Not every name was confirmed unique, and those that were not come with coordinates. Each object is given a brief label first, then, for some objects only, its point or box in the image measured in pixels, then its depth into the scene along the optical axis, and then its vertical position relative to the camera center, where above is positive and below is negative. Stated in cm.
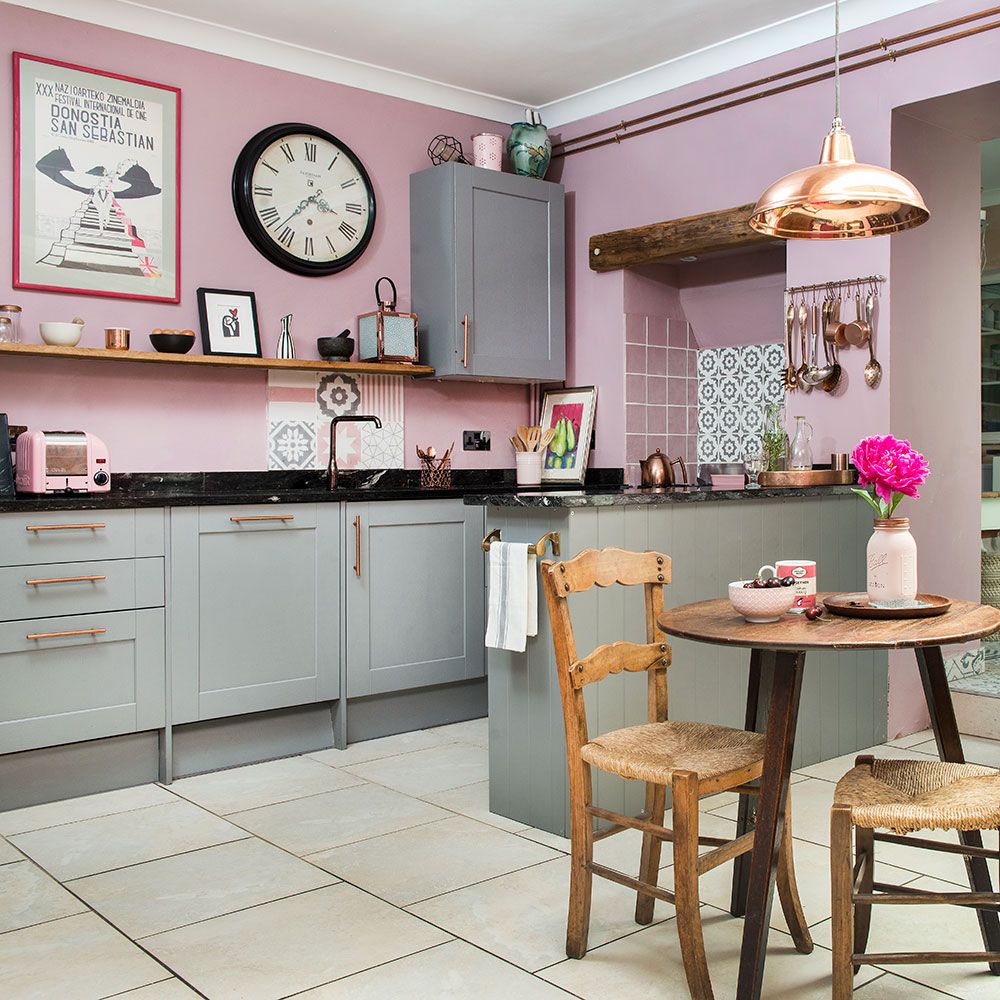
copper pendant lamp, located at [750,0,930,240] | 242 +67
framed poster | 395 +113
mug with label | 239 -19
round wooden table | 199 -34
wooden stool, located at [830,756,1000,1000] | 190 -58
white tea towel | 305 -31
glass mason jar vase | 239 -17
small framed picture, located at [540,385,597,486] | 529 +27
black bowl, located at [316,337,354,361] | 459 +58
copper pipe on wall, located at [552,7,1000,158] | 386 +162
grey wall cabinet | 484 +97
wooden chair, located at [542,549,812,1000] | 210 -55
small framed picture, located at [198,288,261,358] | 435 +65
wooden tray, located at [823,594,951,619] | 224 -25
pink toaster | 367 +8
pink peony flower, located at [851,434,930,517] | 234 +4
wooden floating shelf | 381 +48
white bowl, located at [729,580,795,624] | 221 -23
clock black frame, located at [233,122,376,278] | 446 +114
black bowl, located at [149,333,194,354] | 412 +54
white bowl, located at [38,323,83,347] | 385 +53
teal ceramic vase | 514 +158
